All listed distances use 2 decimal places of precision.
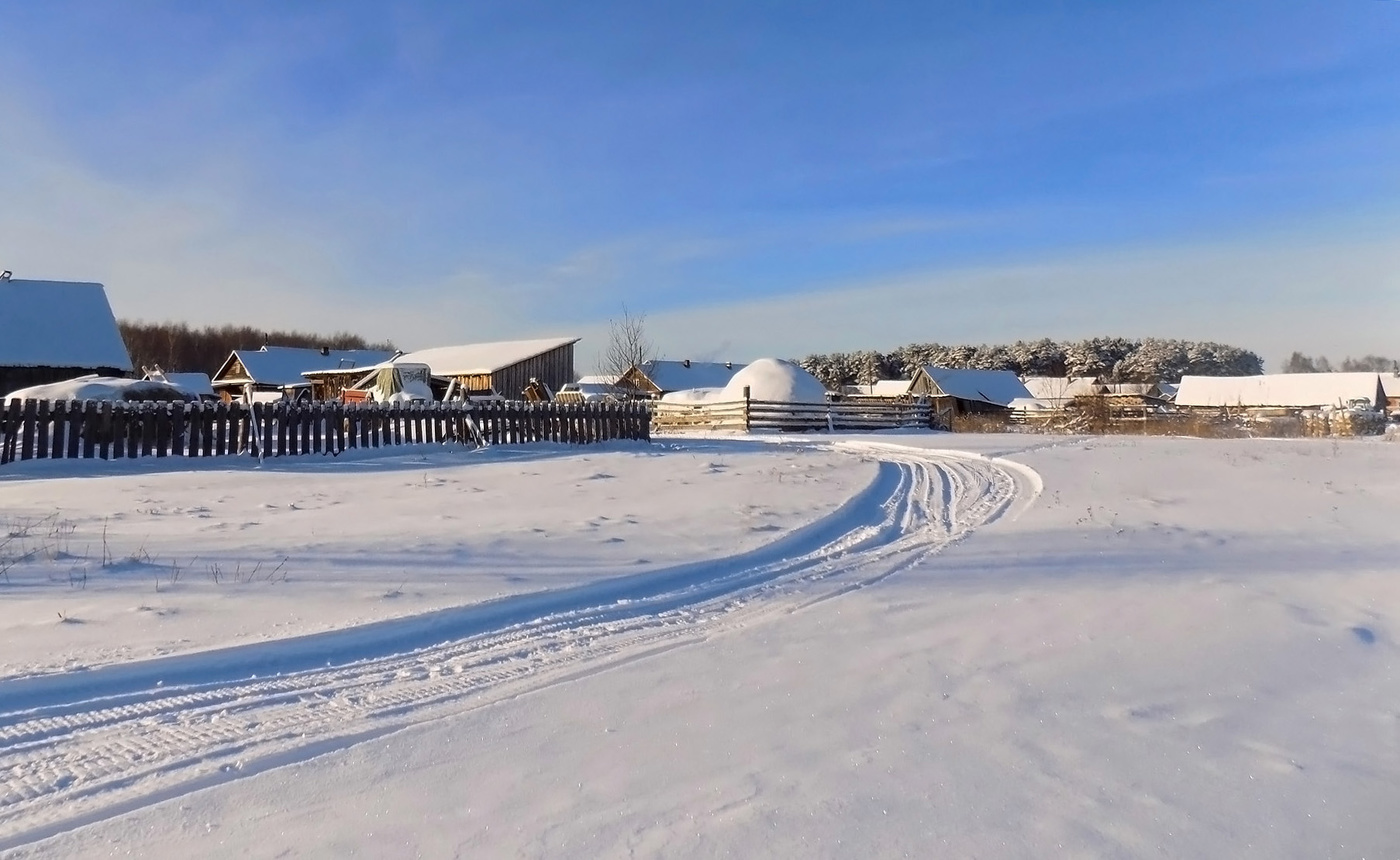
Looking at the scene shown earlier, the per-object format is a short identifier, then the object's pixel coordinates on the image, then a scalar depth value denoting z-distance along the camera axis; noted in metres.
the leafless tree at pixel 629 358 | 50.22
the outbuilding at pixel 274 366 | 59.12
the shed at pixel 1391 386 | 72.81
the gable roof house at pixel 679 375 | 57.09
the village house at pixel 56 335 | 31.41
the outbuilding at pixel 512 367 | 48.38
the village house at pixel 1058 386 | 74.54
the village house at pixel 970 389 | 65.94
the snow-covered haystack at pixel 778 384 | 31.64
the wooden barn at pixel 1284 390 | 63.09
